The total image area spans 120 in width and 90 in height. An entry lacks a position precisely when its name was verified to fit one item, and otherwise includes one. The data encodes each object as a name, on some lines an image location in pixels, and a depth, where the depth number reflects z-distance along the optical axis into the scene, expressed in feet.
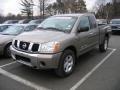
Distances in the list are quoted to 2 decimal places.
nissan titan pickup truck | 16.51
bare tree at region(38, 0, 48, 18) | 128.37
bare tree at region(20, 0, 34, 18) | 142.61
